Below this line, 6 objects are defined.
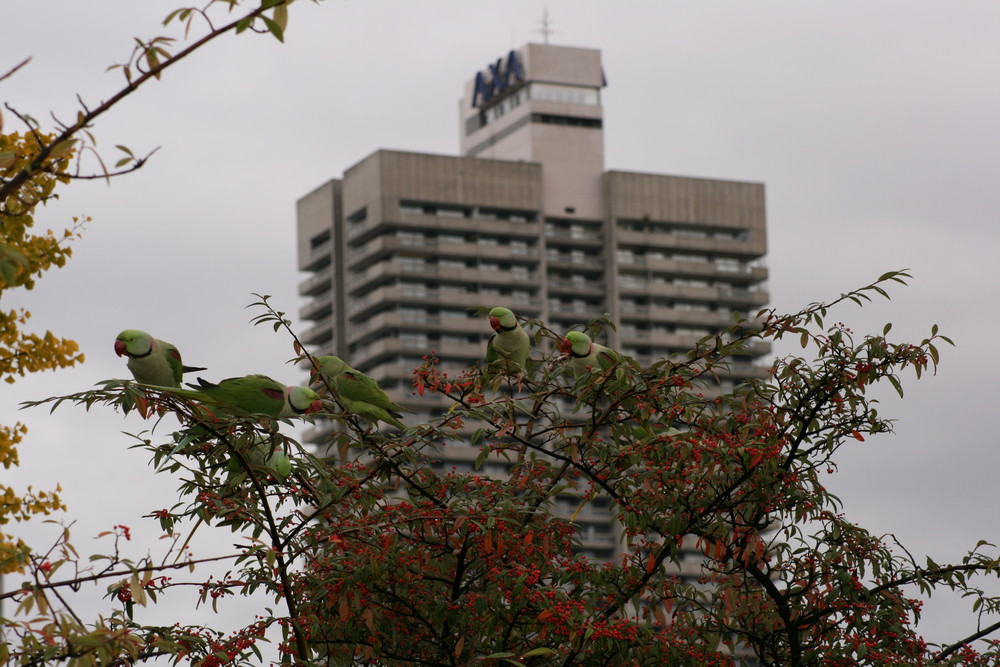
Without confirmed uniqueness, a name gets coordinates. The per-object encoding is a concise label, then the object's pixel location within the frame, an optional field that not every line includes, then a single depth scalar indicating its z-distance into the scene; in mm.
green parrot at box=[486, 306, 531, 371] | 14298
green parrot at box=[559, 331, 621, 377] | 14117
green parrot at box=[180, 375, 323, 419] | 13172
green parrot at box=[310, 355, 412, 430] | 14094
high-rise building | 154500
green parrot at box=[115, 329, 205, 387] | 12992
